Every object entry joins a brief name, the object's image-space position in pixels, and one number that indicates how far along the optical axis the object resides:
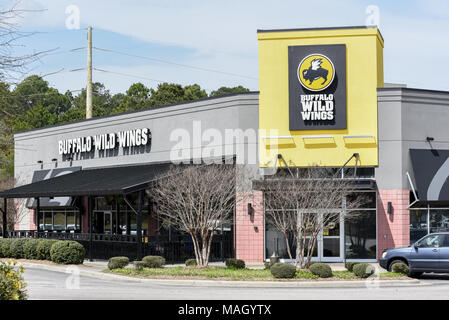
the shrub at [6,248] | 34.19
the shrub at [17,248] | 33.59
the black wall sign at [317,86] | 32.09
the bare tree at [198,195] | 27.34
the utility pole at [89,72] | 50.13
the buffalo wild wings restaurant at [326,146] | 31.61
